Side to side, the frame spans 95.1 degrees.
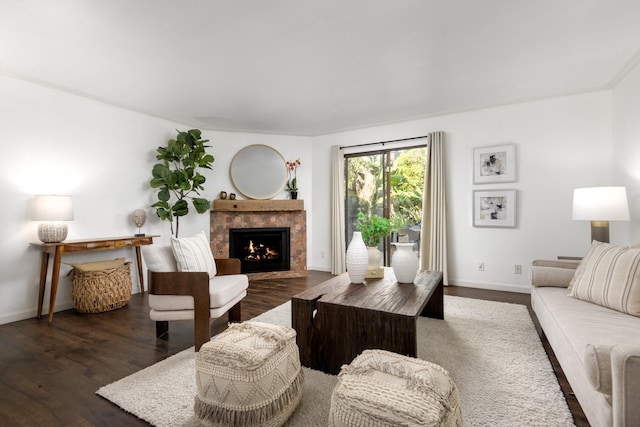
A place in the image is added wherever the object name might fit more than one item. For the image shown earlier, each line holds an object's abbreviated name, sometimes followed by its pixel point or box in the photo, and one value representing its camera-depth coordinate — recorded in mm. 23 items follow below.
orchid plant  5059
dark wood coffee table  1670
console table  2904
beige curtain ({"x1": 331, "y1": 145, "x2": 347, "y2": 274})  4938
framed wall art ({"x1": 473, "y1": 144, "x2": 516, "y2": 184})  3746
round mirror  4875
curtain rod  4402
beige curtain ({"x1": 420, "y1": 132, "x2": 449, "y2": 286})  4086
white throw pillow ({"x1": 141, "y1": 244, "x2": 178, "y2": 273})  2260
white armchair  2172
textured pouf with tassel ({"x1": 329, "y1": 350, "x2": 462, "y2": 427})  981
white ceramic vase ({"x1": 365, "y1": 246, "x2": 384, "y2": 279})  2539
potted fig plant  3951
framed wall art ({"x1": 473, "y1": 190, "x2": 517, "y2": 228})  3756
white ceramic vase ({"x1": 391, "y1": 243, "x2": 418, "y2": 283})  2336
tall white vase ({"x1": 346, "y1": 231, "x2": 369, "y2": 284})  2316
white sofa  1008
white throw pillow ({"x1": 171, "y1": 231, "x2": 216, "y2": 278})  2359
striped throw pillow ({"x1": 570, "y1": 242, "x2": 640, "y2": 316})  1653
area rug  1459
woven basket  3088
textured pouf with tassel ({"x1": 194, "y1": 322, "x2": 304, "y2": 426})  1314
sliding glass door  4609
